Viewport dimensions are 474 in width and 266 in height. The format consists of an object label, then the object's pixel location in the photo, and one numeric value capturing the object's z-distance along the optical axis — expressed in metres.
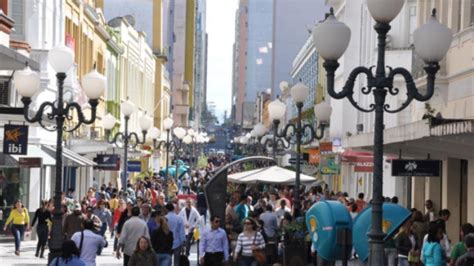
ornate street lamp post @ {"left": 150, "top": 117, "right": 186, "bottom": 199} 45.51
